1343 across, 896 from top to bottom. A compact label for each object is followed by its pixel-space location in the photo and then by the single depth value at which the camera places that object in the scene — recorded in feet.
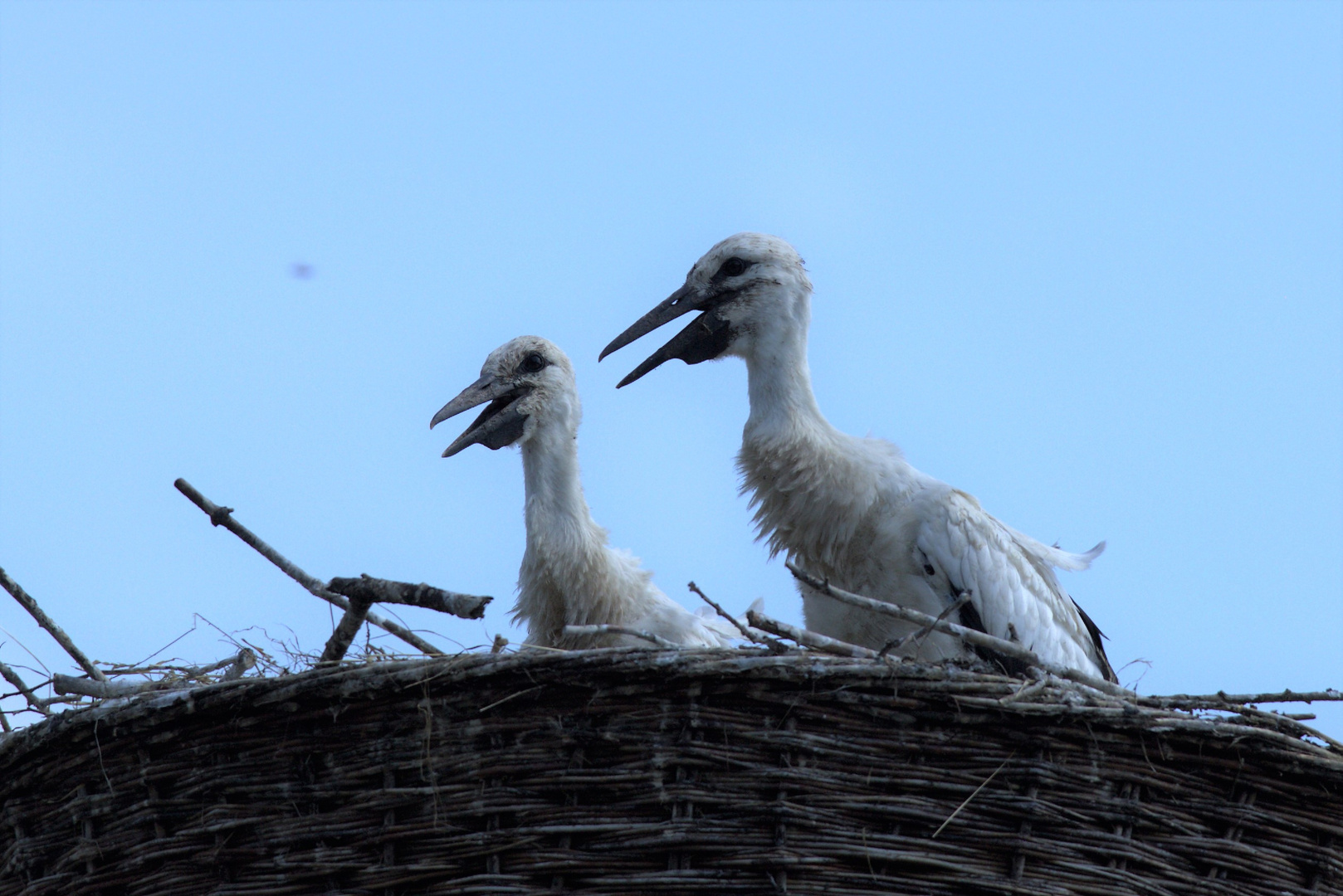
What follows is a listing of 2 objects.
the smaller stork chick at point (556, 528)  37.11
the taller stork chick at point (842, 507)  34.17
